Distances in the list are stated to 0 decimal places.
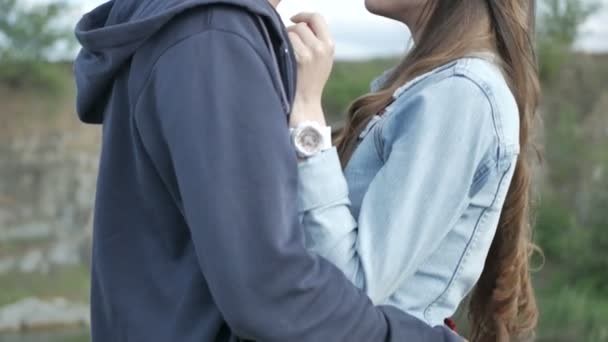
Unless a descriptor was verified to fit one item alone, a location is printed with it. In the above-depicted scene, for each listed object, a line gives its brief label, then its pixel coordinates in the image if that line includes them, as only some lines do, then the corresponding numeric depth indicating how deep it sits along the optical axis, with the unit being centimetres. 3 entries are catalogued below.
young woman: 168
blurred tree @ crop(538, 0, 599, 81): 1293
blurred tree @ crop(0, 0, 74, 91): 1133
